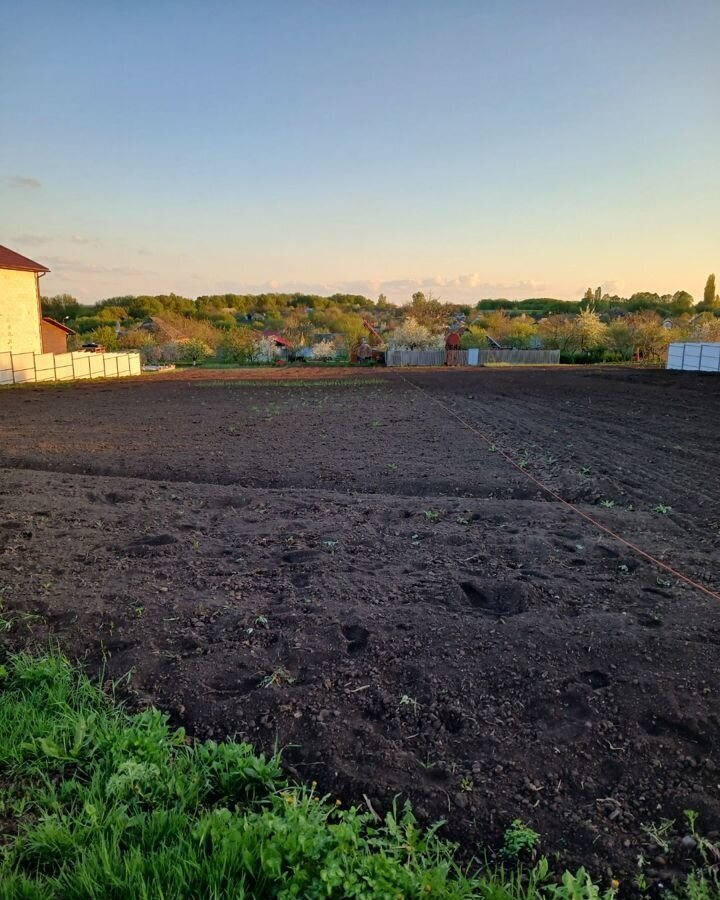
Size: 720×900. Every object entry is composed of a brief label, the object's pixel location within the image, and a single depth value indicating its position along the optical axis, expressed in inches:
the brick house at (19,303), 1047.0
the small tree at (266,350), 1932.8
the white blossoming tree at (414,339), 1983.3
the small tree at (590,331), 1951.3
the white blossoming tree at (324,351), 1964.8
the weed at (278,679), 127.3
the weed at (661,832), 87.5
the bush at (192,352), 1930.4
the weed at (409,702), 119.6
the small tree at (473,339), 2031.3
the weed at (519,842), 86.7
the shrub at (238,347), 1930.4
